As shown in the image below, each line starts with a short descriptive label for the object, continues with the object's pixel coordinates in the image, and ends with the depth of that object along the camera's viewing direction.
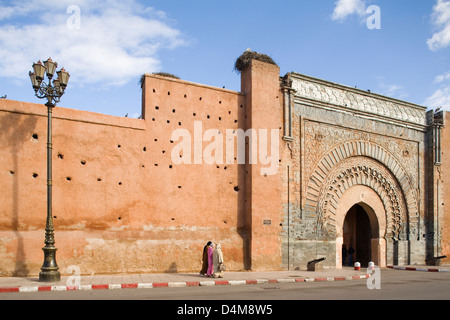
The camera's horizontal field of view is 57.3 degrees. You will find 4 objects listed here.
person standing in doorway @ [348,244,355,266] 15.78
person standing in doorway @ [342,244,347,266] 16.17
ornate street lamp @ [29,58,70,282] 8.20
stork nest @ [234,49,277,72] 12.38
